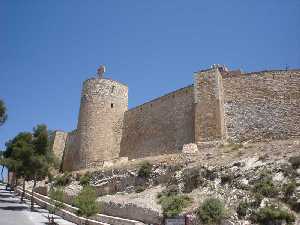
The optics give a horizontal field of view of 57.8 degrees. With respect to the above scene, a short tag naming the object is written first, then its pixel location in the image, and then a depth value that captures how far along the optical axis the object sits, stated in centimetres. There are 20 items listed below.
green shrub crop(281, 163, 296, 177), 901
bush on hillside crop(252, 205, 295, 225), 774
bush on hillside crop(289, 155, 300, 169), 923
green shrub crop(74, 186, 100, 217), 1001
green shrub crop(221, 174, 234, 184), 1001
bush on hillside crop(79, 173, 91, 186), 1451
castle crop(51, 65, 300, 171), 1402
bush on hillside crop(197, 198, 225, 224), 832
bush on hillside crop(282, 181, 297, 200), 843
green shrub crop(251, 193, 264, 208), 851
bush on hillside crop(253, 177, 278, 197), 868
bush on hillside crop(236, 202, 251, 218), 848
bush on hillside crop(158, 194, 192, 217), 905
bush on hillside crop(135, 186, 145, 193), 1214
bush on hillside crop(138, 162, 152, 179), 1260
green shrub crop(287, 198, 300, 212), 806
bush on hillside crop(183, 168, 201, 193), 1067
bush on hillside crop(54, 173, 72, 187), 1557
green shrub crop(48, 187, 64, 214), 1169
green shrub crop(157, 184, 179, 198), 1072
